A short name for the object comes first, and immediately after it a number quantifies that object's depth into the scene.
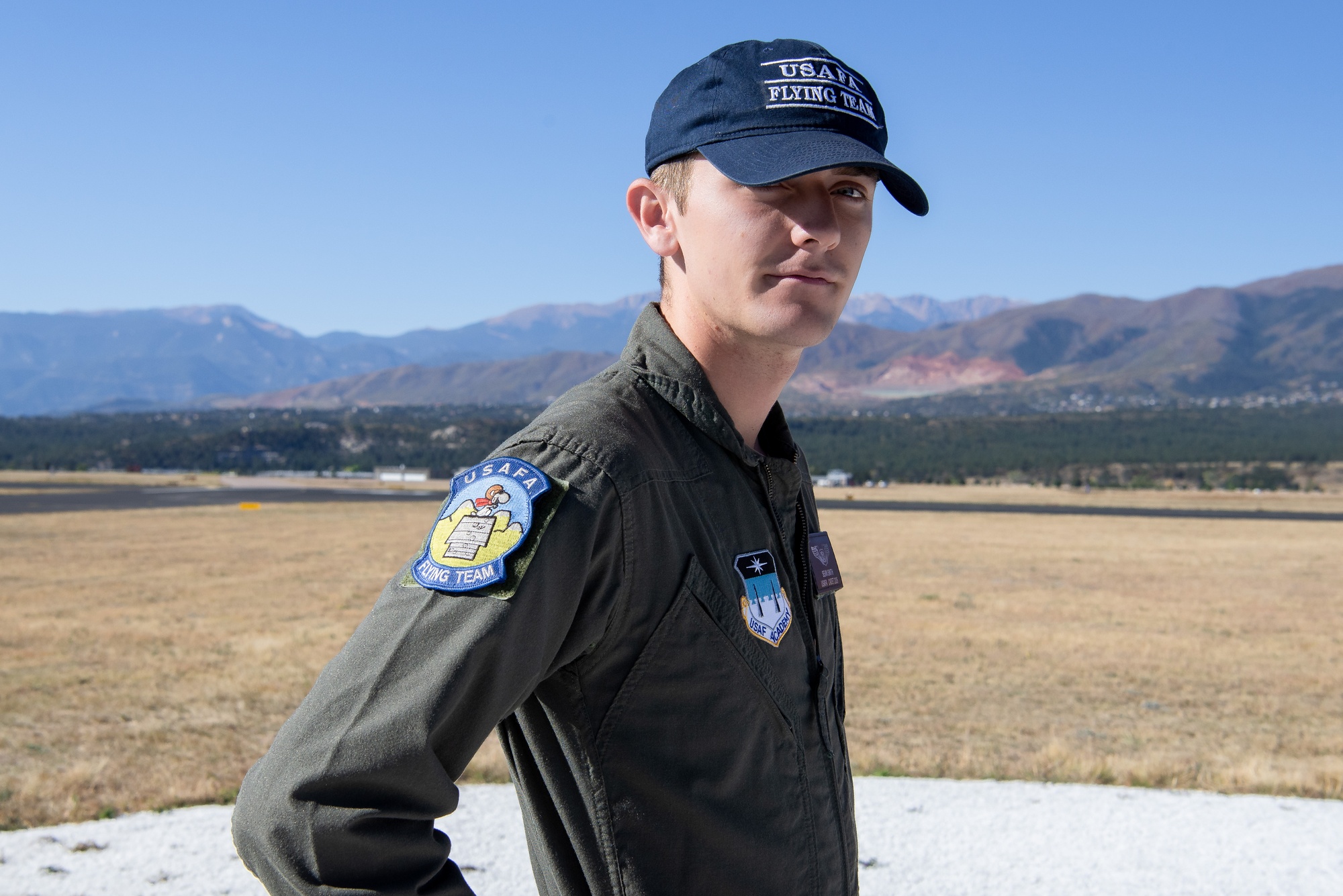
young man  1.21
